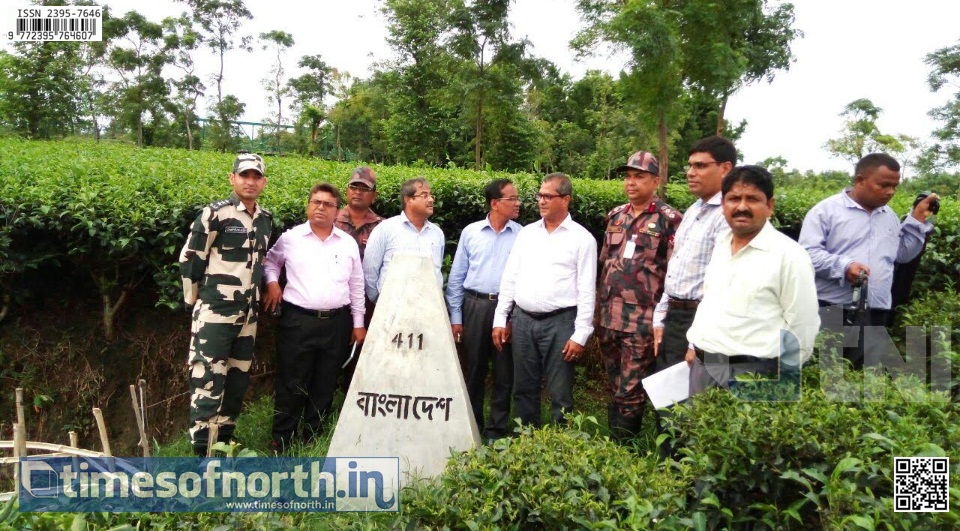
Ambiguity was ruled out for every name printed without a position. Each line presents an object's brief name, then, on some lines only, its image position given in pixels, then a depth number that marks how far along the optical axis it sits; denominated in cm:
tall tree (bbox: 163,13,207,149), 3095
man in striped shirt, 368
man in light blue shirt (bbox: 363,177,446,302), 463
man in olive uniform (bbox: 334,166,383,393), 480
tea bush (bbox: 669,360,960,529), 217
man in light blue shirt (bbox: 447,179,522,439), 461
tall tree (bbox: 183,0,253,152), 3182
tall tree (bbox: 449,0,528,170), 1664
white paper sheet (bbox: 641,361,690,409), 330
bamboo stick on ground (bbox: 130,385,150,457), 290
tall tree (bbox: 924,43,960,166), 2498
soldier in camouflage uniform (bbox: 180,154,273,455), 400
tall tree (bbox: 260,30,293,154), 3390
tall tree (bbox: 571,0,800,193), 1106
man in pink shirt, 435
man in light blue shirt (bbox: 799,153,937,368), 406
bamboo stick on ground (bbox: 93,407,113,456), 272
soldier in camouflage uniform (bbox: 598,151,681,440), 405
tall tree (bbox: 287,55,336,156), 3472
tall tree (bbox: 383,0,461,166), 2447
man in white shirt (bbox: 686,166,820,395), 296
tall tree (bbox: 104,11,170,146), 2885
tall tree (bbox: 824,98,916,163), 2788
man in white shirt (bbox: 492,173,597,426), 420
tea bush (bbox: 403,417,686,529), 248
